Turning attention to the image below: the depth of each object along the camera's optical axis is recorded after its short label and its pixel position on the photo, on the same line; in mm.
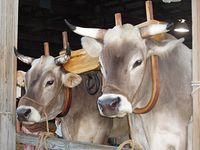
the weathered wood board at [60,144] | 3036
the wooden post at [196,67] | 2520
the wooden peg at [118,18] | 3161
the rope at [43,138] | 3557
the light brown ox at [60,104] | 3764
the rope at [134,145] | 3012
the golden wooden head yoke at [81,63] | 3686
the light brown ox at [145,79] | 2889
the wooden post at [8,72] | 3793
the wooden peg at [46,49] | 4145
